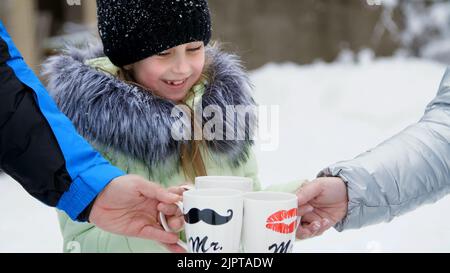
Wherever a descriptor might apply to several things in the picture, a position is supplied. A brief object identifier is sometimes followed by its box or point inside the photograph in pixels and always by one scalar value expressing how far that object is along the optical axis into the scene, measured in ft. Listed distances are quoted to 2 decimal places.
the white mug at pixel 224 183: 7.49
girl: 8.13
